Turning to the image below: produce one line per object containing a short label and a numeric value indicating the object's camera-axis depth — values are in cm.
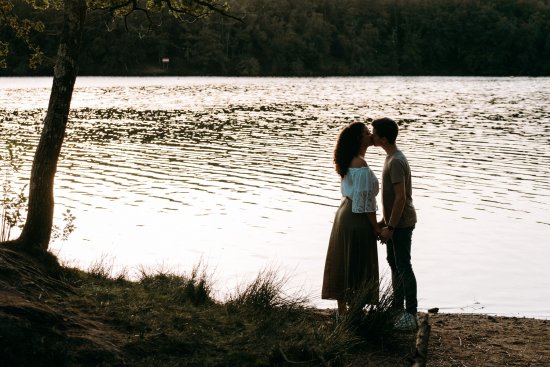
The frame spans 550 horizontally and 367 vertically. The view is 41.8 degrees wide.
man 750
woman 744
